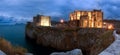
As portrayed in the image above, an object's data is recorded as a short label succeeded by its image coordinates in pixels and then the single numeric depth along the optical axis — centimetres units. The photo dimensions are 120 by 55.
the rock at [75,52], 773
